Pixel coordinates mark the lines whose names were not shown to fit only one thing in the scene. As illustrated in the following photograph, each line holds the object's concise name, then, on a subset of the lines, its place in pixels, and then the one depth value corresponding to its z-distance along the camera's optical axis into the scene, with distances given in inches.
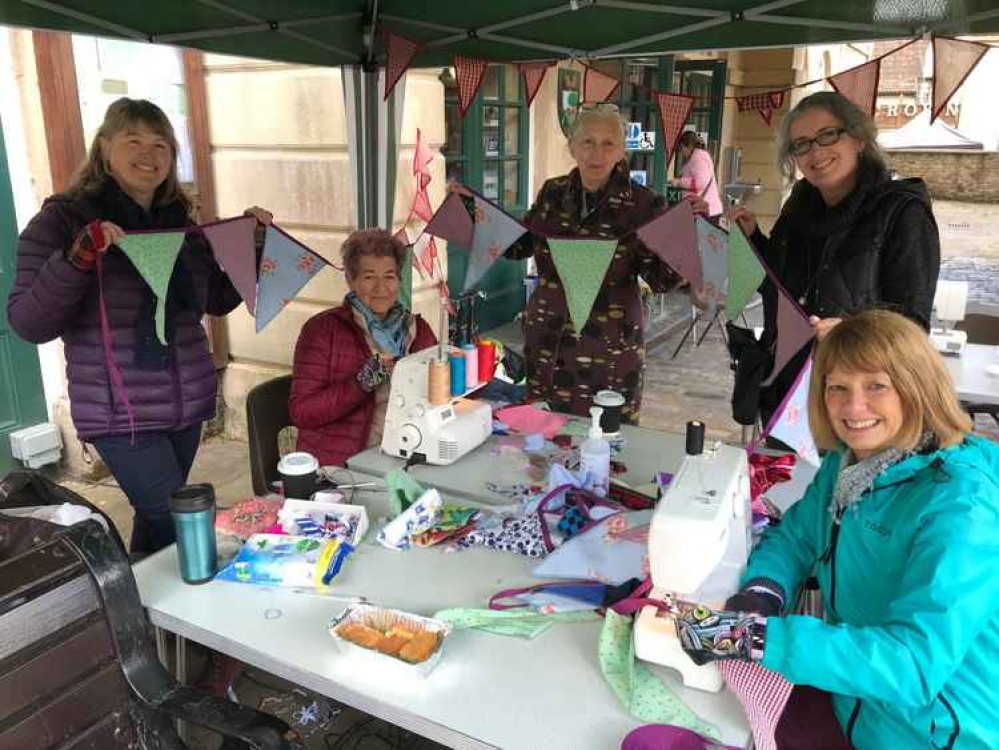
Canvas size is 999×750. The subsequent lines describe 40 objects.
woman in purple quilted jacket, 84.9
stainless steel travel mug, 63.8
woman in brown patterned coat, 112.0
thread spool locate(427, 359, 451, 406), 89.9
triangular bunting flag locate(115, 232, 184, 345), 85.2
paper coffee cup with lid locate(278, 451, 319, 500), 75.2
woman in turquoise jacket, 45.9
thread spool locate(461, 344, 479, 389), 95.1
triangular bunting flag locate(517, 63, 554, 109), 137.3
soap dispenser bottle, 79.7
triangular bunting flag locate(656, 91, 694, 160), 125.5
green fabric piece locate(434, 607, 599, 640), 58.8
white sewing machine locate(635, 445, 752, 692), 52.6
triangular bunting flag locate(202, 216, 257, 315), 94.0
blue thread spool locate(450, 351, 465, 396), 93.6
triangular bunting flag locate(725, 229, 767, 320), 93.0
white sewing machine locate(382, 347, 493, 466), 89.9
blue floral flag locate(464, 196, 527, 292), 116.3
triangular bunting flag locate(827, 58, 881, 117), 114.1
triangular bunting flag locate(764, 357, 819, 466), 77.0
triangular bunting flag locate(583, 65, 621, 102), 133.1
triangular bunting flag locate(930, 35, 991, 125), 107.7
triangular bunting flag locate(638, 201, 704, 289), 101.7
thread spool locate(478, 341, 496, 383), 98.6
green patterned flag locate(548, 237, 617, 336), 101.9
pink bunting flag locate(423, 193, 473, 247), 123.0
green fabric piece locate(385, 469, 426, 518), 77.2
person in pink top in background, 293.7
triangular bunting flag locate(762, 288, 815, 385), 82.0
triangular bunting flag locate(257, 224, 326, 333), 103.8
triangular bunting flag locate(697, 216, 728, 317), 100.5
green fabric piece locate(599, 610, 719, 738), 49.6
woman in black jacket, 87.0
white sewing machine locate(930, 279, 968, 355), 143.8
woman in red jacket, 97.5
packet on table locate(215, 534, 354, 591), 64.6
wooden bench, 52.4
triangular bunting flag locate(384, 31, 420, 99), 119.5
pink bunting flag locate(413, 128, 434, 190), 173.9
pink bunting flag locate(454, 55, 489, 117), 124.1
